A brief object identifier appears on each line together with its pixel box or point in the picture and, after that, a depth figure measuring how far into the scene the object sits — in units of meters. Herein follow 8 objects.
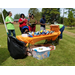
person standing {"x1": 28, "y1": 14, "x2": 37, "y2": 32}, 4.42
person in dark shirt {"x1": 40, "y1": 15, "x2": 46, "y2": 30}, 5.04
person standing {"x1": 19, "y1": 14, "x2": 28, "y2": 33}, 4.12
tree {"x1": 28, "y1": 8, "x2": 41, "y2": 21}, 49.34
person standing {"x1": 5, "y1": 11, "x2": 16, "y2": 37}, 3.93
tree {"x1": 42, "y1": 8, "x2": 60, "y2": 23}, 38.75
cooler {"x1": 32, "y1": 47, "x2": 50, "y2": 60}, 3.07
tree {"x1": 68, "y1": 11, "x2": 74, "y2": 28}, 17.57
